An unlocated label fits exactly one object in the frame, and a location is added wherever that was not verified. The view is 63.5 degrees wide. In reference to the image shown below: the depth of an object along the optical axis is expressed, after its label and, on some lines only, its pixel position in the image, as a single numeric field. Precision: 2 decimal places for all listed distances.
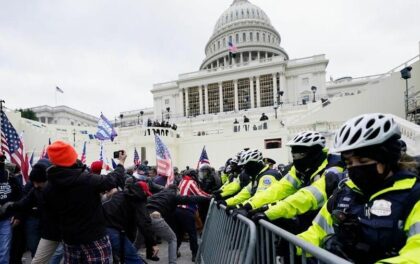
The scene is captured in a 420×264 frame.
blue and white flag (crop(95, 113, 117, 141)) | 15.13
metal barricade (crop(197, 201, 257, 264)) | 2.81
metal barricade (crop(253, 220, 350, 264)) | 1.69
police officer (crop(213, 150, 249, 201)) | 6.29
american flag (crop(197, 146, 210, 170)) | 13.70
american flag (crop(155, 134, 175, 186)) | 9.48
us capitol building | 25.11
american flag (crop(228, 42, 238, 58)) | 64.78
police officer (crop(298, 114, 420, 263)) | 1.78
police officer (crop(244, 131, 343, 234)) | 3.06
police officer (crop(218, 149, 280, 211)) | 4.93
